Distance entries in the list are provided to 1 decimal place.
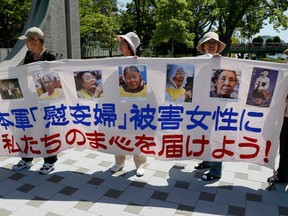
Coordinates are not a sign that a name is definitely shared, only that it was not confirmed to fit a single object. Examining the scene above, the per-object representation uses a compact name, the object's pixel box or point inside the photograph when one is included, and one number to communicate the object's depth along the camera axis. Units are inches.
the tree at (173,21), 851.4
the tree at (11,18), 761.6
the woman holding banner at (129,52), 134.6
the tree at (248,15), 868.6
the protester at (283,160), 125.6
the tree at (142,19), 1135.6
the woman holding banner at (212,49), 128.2
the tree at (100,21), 817.5
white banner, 118.0
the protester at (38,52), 132.6
